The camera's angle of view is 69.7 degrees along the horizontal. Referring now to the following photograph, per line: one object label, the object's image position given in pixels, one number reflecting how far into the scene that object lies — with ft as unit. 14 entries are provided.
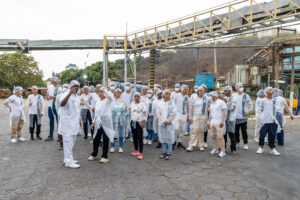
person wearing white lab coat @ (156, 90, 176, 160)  16.51
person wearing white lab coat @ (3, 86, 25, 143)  21.91
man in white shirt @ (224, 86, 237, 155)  18.58
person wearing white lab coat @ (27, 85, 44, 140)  22.56
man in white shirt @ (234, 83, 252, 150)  19.58
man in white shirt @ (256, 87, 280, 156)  18.62
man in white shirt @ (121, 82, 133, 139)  22.65
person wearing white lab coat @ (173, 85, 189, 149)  20.29
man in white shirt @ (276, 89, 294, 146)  21.74
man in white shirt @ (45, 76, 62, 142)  20.89
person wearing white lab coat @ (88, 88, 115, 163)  15.85
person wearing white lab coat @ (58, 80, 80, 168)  14.58
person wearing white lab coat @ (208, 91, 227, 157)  17.54
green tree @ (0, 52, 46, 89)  115.44
